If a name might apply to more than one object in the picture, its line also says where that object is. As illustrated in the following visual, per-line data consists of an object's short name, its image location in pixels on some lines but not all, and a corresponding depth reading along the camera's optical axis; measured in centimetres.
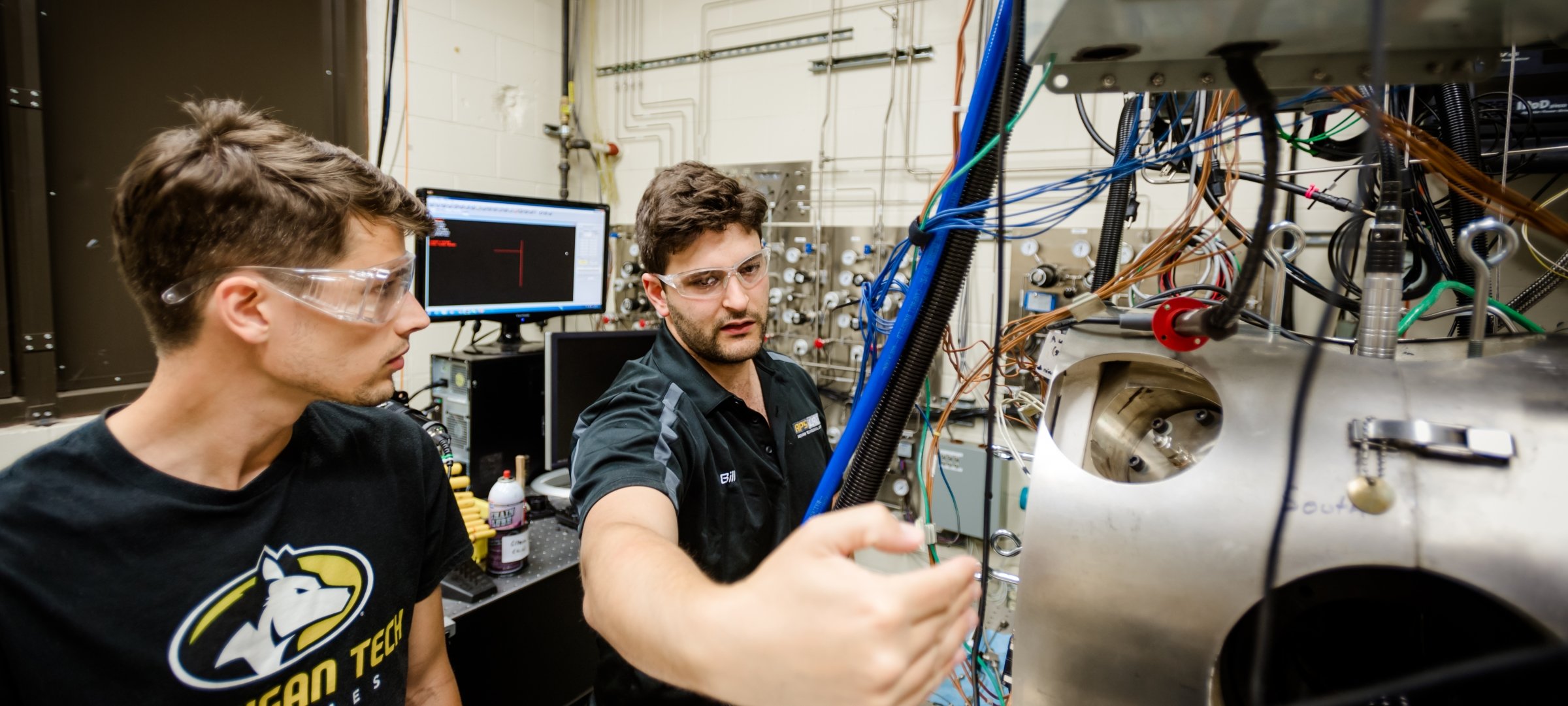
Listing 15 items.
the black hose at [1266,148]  44
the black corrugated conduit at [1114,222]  123
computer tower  194
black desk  159
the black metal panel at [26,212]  178
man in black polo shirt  39
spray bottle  162
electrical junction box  241
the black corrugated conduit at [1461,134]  118
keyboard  153
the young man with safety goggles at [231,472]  77
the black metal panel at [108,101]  190
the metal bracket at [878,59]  251
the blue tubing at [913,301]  63
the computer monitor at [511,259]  193
